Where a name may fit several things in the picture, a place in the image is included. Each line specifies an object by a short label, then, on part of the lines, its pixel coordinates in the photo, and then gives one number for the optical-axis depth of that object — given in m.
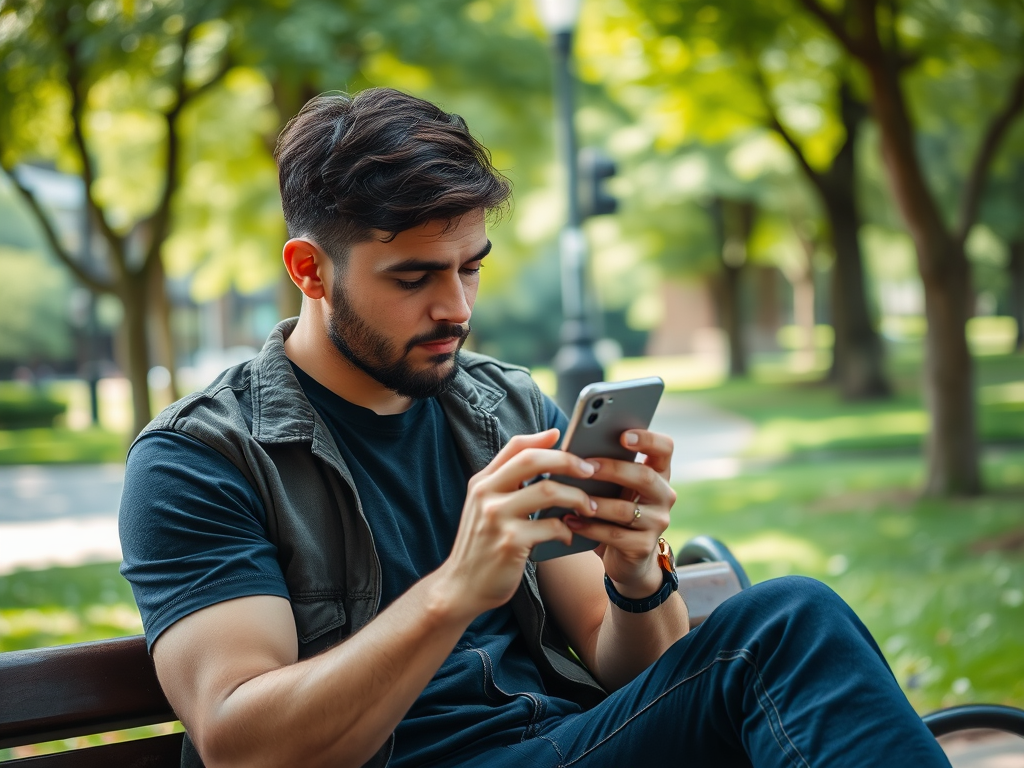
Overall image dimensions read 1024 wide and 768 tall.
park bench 2.17
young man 1.89
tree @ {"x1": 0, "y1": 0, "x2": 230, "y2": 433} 9.26
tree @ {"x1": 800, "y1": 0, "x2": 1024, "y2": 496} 8.72
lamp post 9.49
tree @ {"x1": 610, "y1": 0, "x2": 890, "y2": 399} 9.60
